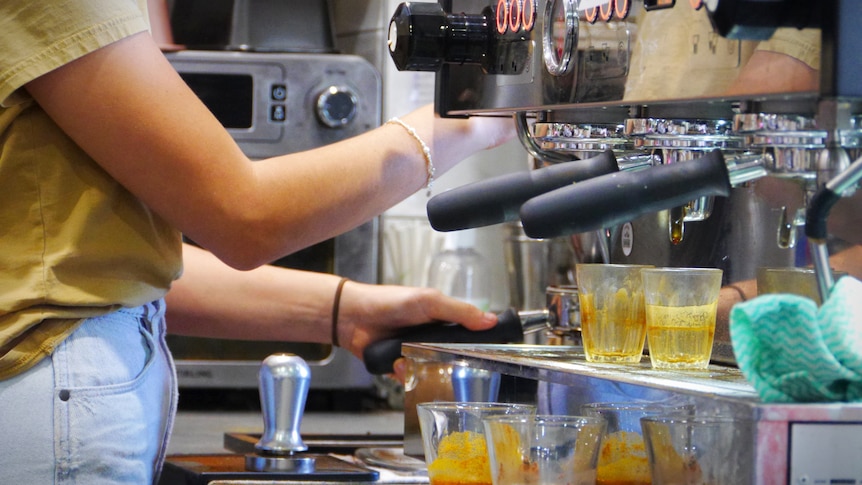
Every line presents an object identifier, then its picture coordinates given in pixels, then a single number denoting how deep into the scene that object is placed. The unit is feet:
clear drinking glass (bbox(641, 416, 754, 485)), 4.65
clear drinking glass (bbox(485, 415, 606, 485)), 5.02
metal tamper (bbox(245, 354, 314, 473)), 6.30
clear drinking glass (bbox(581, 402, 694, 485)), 5.18
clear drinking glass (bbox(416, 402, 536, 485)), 5.29
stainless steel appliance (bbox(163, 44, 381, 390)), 8.77
